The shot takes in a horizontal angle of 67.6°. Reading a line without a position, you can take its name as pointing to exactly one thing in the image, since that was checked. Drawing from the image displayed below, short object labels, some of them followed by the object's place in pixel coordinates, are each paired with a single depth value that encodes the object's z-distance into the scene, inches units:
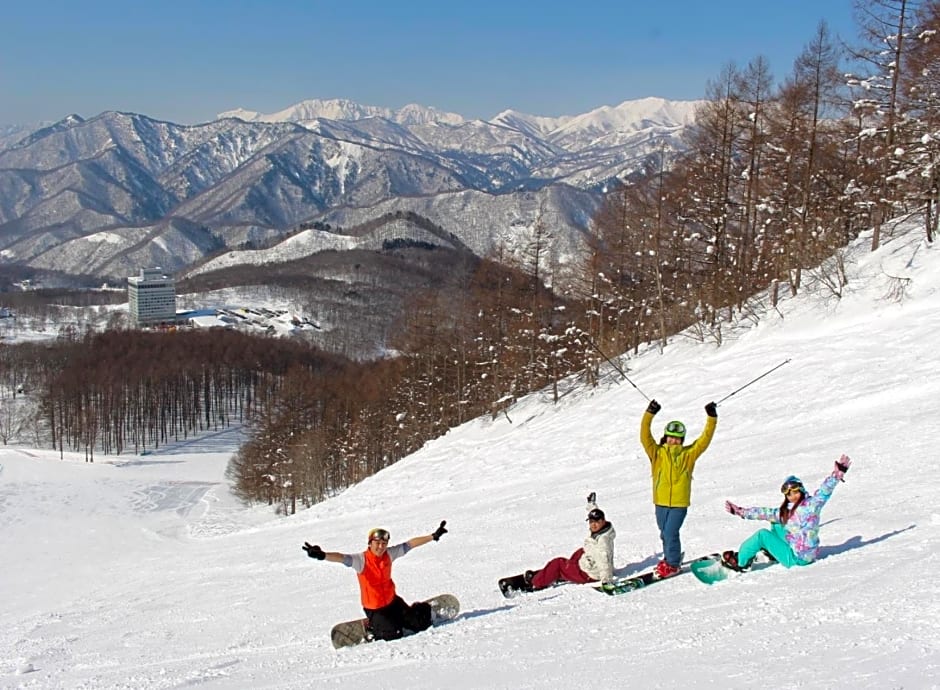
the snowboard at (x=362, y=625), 290.0
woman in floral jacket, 286.0
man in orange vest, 289.9
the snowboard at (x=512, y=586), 328.8
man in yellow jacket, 309.6
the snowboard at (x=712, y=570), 293.1
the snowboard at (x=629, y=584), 299.1
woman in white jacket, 309.3
